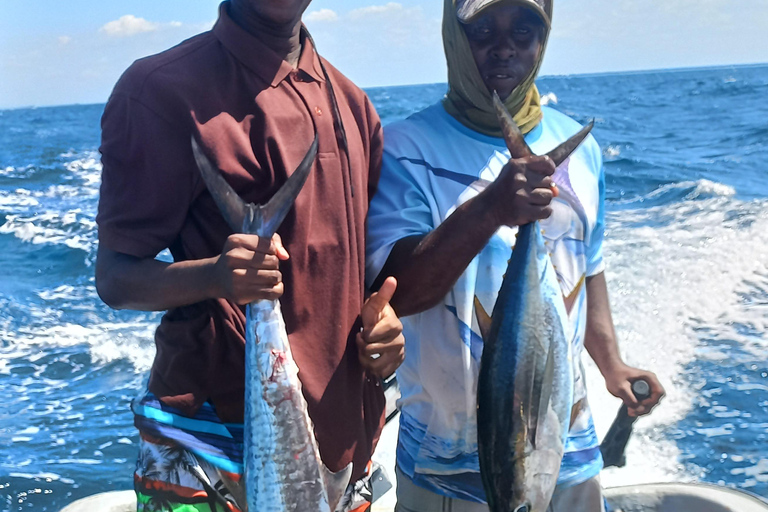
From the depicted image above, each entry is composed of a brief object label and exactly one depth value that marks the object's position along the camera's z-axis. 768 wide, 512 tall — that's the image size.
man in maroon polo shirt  1.57
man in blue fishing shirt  1.98
